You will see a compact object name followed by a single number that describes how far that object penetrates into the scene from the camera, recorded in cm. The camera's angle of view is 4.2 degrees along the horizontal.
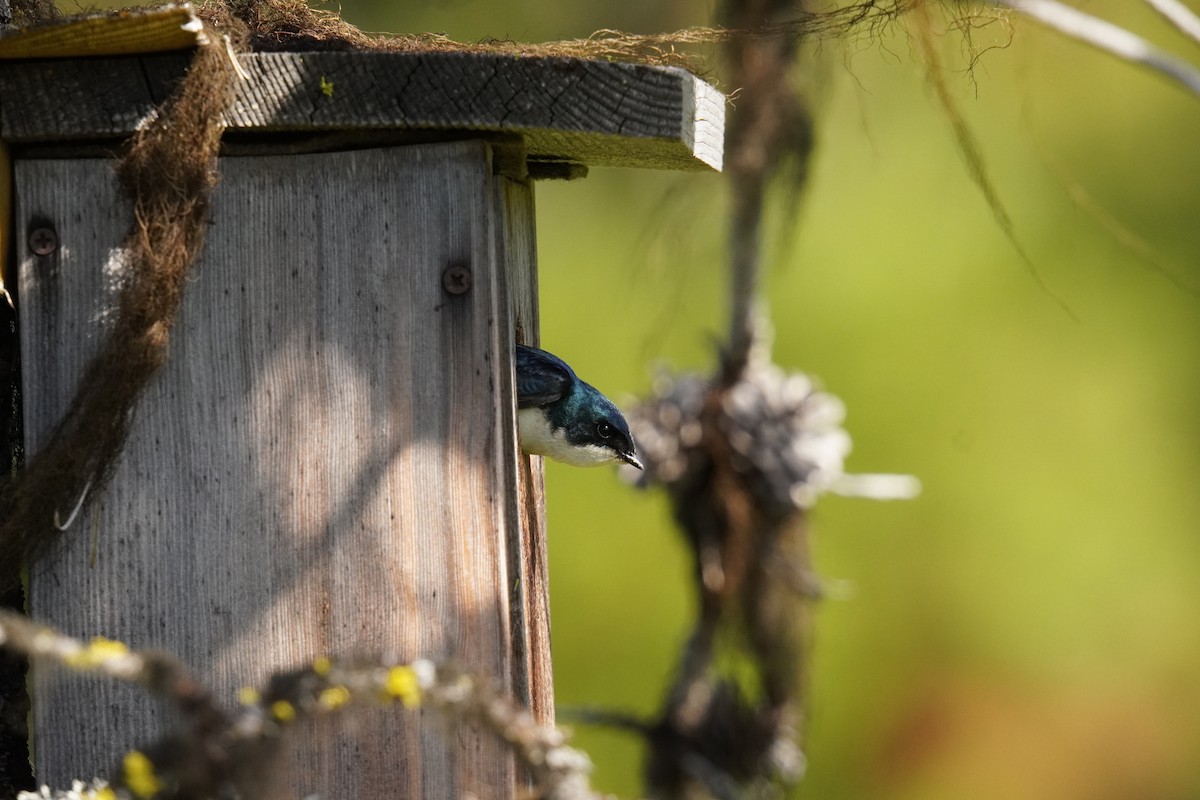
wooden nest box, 439
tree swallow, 450
